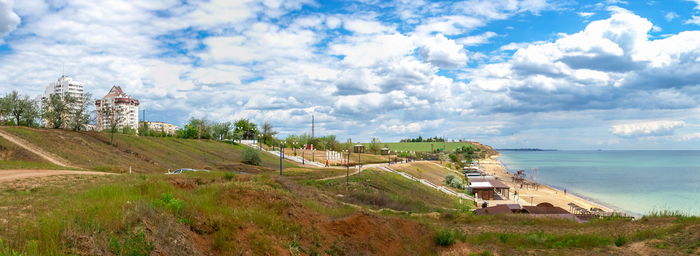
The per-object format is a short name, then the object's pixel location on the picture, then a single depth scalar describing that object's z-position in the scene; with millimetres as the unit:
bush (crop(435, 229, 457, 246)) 16719
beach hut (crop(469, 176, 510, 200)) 57781
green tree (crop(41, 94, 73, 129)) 59875
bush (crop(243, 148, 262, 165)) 73062
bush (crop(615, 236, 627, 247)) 17828
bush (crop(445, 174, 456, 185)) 72100
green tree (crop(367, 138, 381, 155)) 146250
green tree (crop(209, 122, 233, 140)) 114100
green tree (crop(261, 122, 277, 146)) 131750
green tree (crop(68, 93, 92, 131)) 59844
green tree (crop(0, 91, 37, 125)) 58438
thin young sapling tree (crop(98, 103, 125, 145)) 58406
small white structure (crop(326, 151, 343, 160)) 91112
